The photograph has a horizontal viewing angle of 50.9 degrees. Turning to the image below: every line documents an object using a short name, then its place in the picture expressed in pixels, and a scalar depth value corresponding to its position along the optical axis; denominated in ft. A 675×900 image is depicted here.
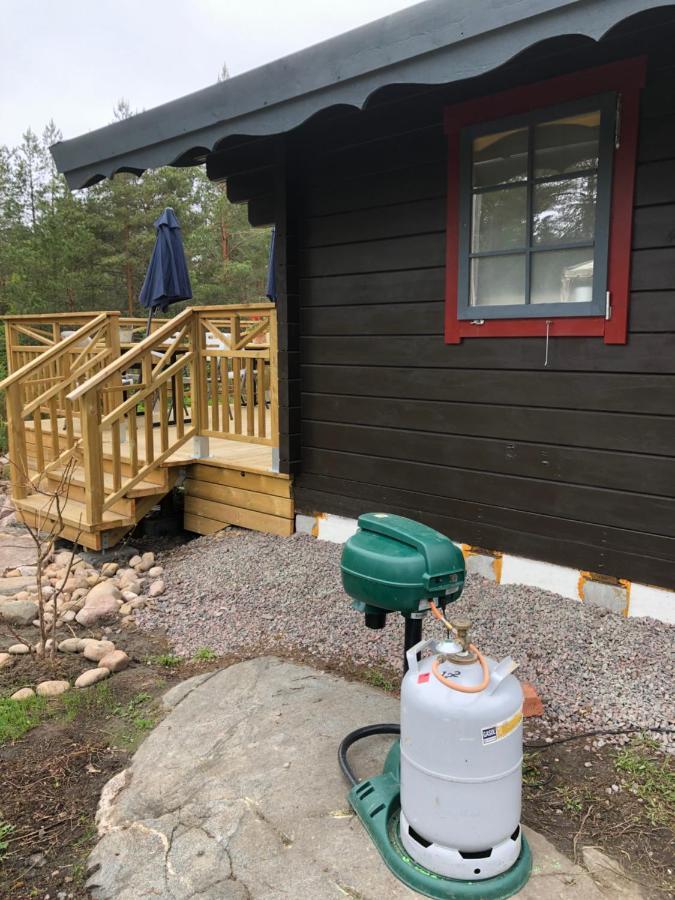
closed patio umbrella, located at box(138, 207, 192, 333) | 25.85
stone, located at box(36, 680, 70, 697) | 10.48
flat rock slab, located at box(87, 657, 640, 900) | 6.22
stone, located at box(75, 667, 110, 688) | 10.74
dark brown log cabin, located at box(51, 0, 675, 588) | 10.58
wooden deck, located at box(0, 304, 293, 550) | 15.96
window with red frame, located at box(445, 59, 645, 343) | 10.63
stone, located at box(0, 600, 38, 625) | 13.52
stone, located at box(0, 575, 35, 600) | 15.24
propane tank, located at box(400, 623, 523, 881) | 5.62
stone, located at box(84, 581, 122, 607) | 13.73
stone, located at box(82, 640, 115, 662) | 11.62
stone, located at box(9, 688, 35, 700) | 10.36
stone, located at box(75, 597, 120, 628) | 13.12
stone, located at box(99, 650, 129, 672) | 11.16
